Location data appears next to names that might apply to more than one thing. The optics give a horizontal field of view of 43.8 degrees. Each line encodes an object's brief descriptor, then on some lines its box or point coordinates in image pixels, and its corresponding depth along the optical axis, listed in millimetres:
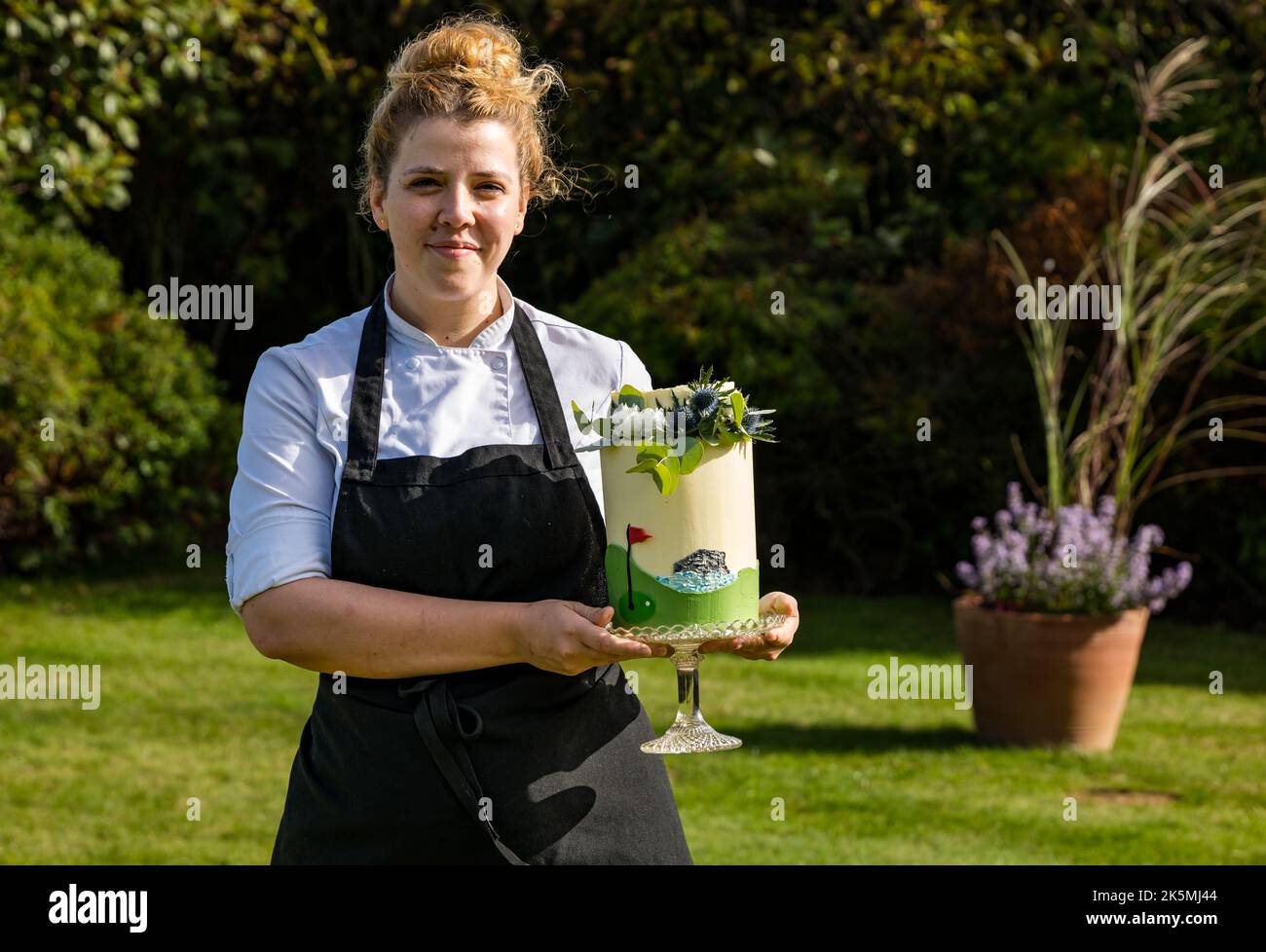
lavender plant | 6258
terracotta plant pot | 6238
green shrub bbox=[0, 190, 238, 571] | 8539
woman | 2340
